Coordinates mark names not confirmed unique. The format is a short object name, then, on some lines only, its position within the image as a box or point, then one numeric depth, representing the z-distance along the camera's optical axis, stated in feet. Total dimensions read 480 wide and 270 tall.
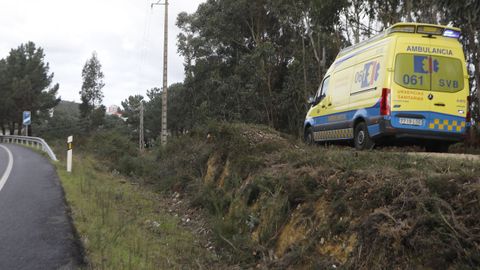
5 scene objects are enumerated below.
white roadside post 46.29
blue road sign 113.80
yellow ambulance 26.45
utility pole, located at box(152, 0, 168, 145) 73.46
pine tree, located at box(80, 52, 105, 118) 242.17
